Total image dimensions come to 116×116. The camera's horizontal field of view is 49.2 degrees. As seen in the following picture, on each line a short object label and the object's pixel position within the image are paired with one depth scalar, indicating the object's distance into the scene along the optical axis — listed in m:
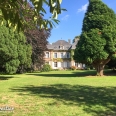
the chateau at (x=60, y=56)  40.09
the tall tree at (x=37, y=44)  21.17
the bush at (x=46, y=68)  29.54
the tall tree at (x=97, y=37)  14.21
